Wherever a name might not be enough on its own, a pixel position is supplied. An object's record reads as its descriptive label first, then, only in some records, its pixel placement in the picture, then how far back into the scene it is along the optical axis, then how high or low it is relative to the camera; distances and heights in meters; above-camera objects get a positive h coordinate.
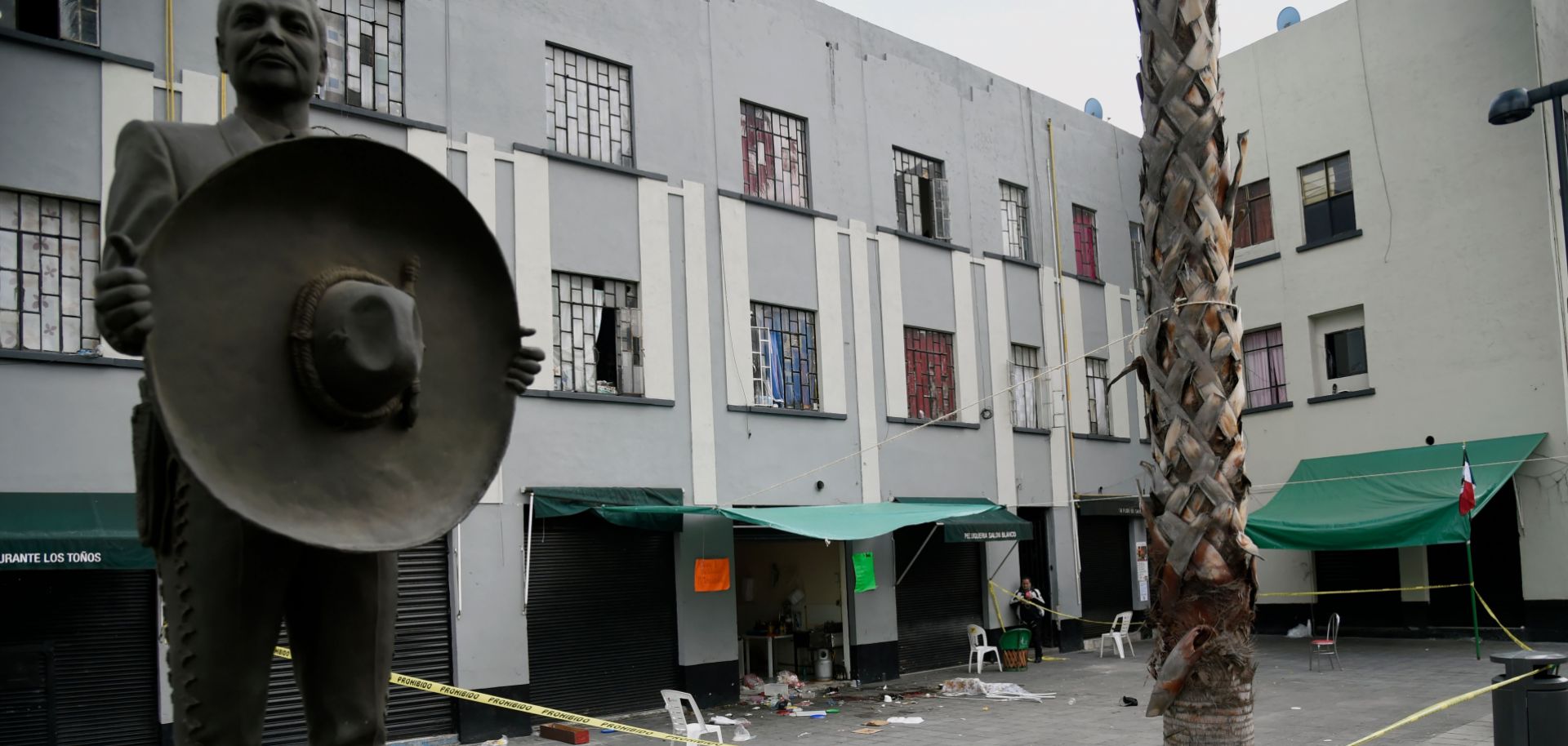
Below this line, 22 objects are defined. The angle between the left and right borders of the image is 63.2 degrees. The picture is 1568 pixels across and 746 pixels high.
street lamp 13.27 +4.07
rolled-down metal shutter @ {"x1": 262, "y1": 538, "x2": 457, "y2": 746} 14.51 -1.28
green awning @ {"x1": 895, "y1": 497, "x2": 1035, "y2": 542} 19.94 -0.34
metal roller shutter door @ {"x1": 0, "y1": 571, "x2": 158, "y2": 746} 11.90 -1.10
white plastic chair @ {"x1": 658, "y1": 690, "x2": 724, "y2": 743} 12.91 -1.96
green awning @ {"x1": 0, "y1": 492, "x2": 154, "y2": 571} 11.11 +0.07
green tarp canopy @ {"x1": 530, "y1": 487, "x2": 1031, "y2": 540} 15.72 +0.00
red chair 19.45 -2.43
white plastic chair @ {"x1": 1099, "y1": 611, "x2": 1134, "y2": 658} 22.41 -2.34
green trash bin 21.52 -2.39
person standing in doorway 22.41 -1.87
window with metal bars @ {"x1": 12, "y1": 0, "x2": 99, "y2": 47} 12.56 +5.15
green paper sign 19.70 -0.98
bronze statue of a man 3.05 -0.08
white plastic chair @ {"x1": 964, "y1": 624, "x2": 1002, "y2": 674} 20.94 -2.37
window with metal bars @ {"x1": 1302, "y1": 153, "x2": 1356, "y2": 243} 24.62 +5.70
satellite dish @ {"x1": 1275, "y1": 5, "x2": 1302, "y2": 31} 27.75 +10.33
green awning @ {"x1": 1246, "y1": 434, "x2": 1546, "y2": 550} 20.12 -0.14
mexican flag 18.72 -0.09
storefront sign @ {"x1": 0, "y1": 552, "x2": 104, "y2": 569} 11.02 -0.16
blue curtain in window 19.14 +2.28
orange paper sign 17.58 -0.82
